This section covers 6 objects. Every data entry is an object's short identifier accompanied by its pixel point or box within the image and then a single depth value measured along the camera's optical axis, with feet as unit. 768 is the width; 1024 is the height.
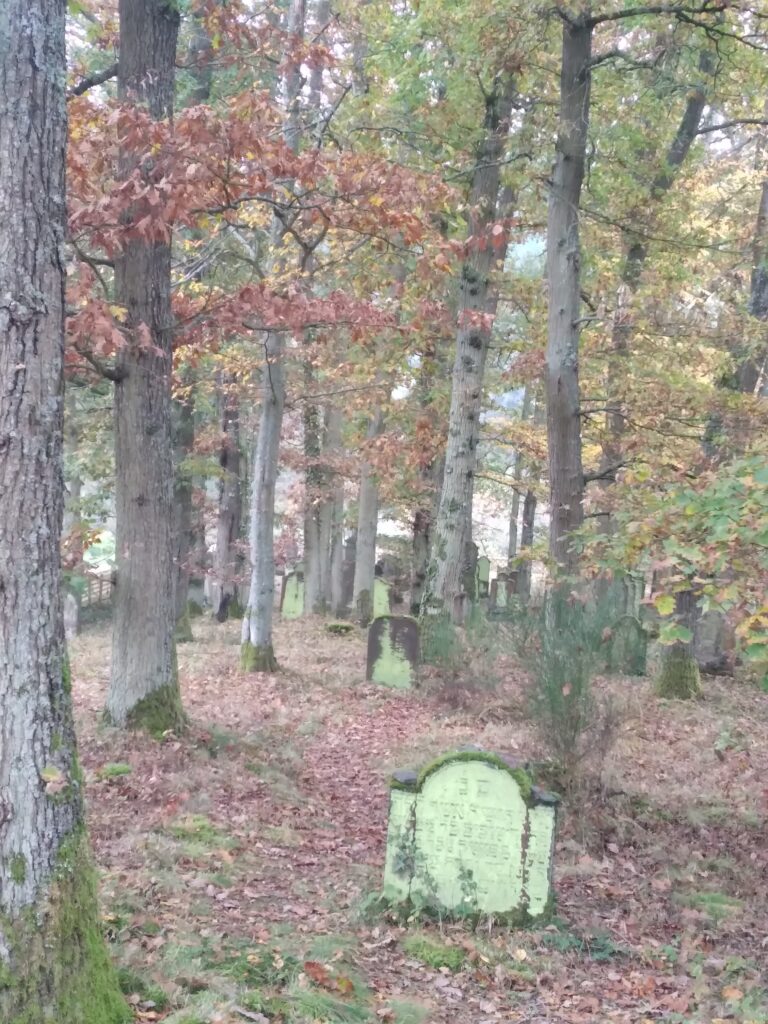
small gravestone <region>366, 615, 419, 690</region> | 40.37
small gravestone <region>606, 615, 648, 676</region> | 46.26
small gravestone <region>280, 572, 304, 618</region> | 72.18
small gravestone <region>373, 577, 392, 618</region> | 59.31
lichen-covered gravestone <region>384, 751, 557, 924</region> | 17.44
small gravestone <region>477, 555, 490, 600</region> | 72.38
